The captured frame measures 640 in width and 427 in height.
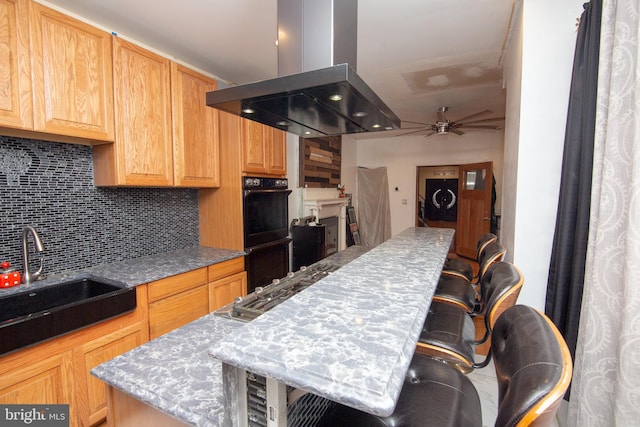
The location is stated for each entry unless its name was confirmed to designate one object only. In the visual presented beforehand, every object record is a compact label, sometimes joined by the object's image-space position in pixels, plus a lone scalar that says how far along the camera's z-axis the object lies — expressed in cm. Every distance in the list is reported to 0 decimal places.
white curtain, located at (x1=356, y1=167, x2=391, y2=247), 605
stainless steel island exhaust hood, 112
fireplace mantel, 391
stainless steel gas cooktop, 123
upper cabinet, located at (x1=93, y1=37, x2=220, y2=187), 195
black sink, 129
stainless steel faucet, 166
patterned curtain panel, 103
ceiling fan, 391
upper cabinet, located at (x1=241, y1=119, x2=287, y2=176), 267
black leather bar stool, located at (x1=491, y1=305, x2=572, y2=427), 49
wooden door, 506
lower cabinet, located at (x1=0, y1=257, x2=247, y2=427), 133
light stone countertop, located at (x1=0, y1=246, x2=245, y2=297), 176
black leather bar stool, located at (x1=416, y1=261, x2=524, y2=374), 111
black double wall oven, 268
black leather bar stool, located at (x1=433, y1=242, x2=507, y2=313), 170
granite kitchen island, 50
